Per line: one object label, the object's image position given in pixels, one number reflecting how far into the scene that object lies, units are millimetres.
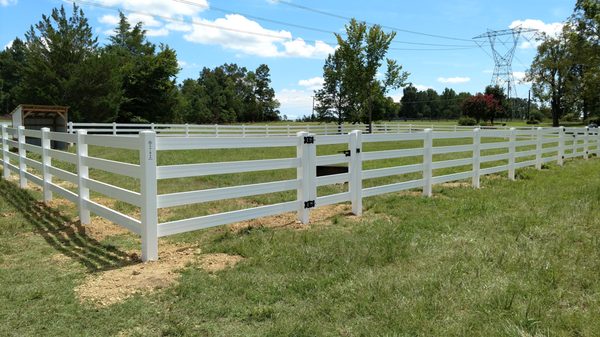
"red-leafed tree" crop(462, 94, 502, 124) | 67750
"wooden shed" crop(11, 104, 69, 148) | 19484
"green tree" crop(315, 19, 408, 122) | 31078
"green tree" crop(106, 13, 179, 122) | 46356
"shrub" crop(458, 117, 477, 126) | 59331
